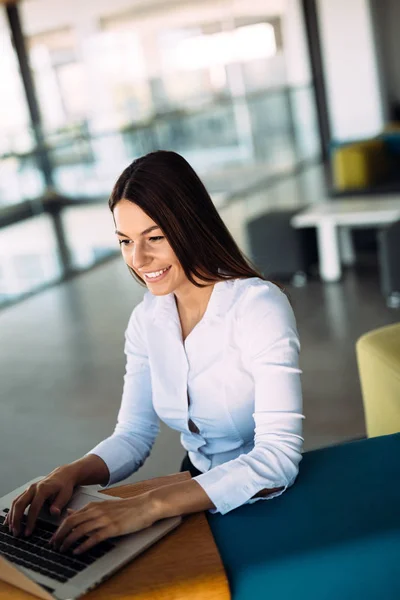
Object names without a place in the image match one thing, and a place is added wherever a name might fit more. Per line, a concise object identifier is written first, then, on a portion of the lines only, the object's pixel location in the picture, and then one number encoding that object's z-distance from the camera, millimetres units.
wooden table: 1151
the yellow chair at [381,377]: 2293
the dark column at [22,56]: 11508
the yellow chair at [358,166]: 6703
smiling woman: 1375
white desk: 5434
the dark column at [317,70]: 11219
